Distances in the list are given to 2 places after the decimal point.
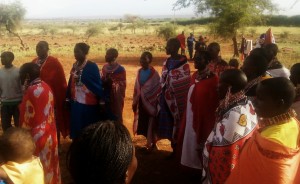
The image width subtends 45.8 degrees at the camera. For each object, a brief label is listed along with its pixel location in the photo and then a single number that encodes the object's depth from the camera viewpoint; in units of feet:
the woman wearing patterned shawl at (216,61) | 17.35
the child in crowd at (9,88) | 17.47
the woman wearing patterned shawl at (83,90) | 16.88
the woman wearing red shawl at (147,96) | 19.40
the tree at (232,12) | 61.00
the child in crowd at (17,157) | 8.65
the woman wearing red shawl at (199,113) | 13.57
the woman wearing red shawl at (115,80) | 19.20
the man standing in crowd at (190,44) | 67.20
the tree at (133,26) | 183.93
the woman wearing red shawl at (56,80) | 17.63
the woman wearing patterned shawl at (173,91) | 17.67
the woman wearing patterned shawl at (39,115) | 12.06
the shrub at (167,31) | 100.99
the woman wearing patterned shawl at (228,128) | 9.98
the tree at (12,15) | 94.27
